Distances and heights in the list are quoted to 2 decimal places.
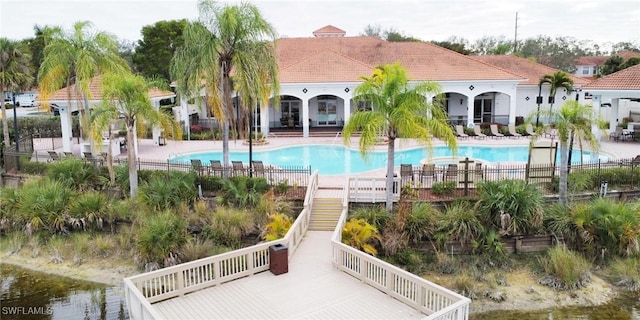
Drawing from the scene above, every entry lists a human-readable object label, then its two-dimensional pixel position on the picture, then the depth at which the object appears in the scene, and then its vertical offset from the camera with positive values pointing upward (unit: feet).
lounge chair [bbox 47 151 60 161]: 69.83 -5.26
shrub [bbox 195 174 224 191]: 59.47 -7.88
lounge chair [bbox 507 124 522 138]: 100.78 -3.76
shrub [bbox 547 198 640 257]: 48.62 -11.53
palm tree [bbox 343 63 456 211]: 46.78 +0.03
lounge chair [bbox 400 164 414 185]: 57.26 -6.71
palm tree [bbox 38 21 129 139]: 63.52 +8.01
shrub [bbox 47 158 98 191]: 61.87 -7.05
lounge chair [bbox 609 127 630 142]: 93.15 -4.50
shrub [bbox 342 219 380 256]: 45.73 -11.24
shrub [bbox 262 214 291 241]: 46.87 -10.75
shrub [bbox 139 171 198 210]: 55.52 -8.51
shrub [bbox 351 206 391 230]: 50.16 -10.40
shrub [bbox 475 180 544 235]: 50.26 -9.90
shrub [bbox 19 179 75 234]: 56.08 -10.07
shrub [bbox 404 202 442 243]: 49.89 -11.23
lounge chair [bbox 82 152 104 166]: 64.92 -5.48
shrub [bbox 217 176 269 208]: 55.31 -8.60
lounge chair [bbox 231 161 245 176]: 60.13 -6.26
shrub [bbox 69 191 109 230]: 56.03 -10.75
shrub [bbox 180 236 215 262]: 48.03 -13.04
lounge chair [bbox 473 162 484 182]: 55.48 -6.89
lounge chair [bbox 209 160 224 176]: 60.03 -6.22
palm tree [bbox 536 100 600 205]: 50.55 -1.14
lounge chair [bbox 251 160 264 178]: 59.41 -6.47
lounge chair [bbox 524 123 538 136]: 101.20 -3.59
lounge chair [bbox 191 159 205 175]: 60.90 -6.29
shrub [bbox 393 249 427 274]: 48.19 -14.46
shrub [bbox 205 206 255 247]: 51.57 -11.62
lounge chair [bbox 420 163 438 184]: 56.80 -6.82
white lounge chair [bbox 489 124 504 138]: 100.71 -3.69
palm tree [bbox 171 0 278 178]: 54.44 +7.51
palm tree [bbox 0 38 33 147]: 79.41 +8.43
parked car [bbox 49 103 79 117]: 80.43 +2.01
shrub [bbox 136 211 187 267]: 47.80 -12.19
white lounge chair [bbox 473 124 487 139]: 99.67 -3.94
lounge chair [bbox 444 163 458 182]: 56.13 -6.78
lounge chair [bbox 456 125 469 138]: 100.53 -3.79
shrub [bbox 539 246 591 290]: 45.27 -14.86
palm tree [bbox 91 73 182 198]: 54.44 +0.99
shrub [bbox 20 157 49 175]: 68.33 -6.64
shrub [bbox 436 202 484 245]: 49.67 -11.50
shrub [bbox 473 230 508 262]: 49.26 -13.37
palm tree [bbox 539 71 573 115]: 108.99 +6.86
